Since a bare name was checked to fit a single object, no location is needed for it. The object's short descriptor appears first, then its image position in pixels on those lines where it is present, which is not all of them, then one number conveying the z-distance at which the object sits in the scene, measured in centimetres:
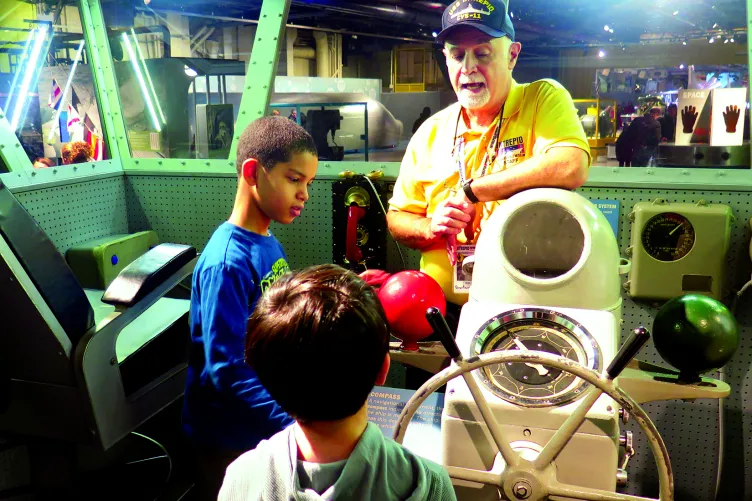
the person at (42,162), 401
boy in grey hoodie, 85
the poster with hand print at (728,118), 303
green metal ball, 154
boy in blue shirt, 151
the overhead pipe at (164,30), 490
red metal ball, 165
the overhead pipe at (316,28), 1043
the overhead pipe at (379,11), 975
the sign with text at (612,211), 238
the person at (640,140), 768
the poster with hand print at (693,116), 443
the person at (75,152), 352
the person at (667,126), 855
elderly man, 186
